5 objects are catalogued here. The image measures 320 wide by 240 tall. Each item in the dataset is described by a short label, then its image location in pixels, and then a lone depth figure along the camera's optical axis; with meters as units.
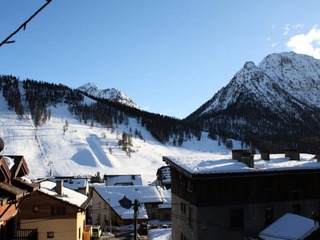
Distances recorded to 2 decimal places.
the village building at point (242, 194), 27.84
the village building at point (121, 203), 62.25
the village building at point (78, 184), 71.19
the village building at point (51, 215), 35.81
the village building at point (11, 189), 14.73
